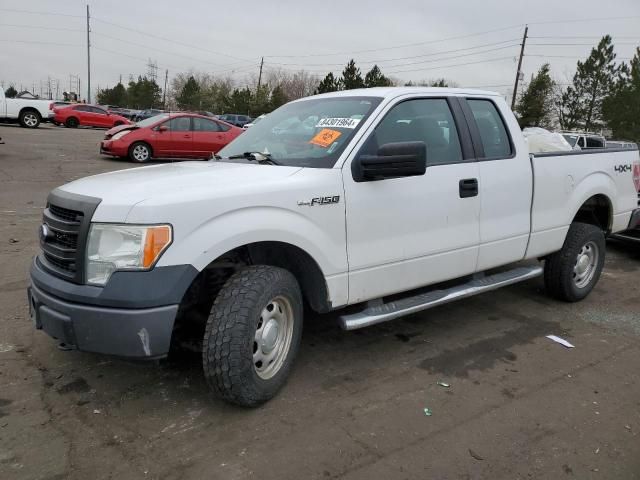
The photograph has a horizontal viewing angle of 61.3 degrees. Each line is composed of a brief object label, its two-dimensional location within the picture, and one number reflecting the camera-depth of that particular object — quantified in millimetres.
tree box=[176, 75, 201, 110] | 69562
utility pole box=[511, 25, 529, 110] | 43888
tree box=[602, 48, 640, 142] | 36906
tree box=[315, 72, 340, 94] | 52566
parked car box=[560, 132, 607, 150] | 15109
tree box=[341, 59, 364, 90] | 51719
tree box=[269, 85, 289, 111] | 56344
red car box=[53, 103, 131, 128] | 31000
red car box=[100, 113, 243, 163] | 15711
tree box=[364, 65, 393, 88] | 49031
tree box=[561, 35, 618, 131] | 42594
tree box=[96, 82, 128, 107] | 85062
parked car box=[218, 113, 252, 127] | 41875
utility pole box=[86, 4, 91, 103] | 68750
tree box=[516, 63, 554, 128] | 40312
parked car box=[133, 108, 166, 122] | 44094
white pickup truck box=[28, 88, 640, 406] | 2777
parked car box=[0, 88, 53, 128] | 24141
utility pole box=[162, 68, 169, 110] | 96550
